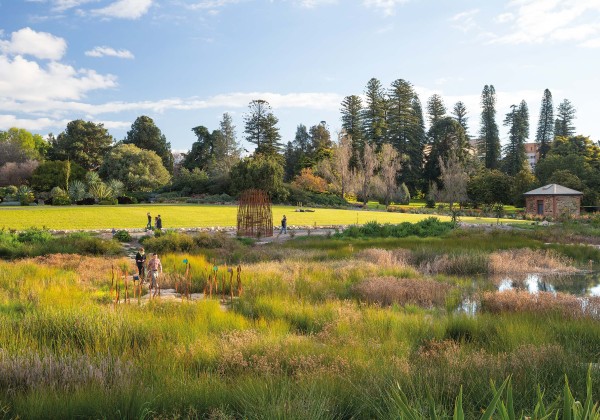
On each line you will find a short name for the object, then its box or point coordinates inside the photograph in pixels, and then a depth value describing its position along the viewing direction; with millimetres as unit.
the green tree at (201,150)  72438
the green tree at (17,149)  59031
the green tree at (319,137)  79625
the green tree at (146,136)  70375
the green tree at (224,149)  65250
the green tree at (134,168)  54188
